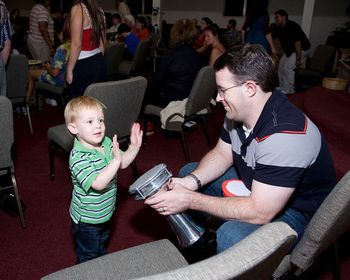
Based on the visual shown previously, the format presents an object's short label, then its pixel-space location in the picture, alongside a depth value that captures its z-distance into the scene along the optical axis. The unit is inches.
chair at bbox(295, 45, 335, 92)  207.3
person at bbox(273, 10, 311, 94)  221.1
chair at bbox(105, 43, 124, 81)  165.9
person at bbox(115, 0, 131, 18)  285.4
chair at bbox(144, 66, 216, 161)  108.6
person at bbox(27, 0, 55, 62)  189.6
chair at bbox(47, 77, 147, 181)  79.8
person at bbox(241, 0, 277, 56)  179.1
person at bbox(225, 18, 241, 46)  311.7
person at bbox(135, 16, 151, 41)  282.8
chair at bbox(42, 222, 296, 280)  21.5
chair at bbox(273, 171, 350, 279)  41.6
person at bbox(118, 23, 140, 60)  227.8
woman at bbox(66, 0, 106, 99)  102.1
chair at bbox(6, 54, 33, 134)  119.6
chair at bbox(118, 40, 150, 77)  196.5
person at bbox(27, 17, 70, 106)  132.8
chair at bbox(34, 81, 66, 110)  138.5
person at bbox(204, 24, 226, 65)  159.6
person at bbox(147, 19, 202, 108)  120.7
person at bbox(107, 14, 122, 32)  291.8
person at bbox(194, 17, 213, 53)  209.9
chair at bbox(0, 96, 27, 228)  66.7
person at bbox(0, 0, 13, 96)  102.0
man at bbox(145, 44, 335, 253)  48.6
